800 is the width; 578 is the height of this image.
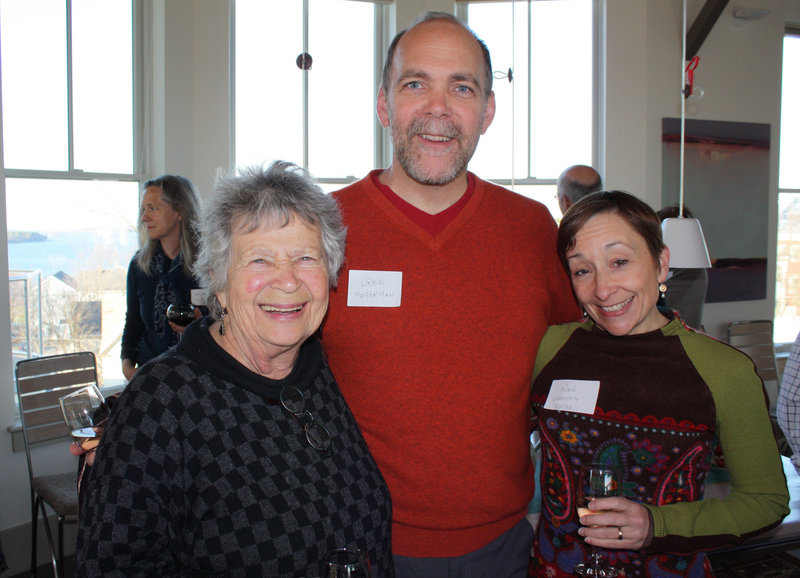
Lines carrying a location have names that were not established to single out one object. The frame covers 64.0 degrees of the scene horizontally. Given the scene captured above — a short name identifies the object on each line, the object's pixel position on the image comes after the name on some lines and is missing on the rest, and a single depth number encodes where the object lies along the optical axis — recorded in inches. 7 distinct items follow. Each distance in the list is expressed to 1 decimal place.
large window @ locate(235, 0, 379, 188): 195.6
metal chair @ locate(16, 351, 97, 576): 131.7
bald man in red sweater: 63.2
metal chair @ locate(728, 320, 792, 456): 221.0
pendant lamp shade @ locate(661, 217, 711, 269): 157.8
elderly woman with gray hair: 44.1
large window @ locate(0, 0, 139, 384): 157.8
